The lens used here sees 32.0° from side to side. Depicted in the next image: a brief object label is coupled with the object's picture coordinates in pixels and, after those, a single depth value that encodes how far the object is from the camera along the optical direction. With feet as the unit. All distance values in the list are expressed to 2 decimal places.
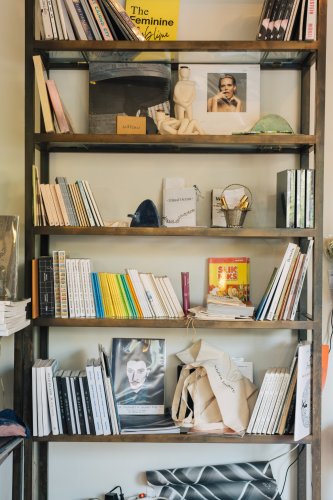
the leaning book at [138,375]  7.90
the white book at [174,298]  7.55
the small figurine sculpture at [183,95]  7.59
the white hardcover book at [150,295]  7.48
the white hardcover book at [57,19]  7.13
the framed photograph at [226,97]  7.80
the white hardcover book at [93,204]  7.30
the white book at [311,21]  7.06
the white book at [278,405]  7.32
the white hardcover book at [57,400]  7.22
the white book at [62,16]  7.12
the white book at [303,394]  7.12
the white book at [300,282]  7.18
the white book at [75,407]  7.21
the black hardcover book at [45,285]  7.27
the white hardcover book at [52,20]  7.12
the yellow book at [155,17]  7.77
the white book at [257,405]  7.32
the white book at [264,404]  7.33
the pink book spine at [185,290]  7.70
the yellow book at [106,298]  7.45
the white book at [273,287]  7.22
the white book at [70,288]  7.35
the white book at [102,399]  7.19
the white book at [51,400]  7.20
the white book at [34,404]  7.21
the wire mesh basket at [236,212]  7.43
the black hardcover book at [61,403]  7.23
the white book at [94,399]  7.17
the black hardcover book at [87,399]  7.20
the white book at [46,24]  7.13
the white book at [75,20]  7.15
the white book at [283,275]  7.22
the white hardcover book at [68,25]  7.18
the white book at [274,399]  7.33
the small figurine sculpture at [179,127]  7.41
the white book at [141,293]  7.47
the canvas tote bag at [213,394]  7.36
